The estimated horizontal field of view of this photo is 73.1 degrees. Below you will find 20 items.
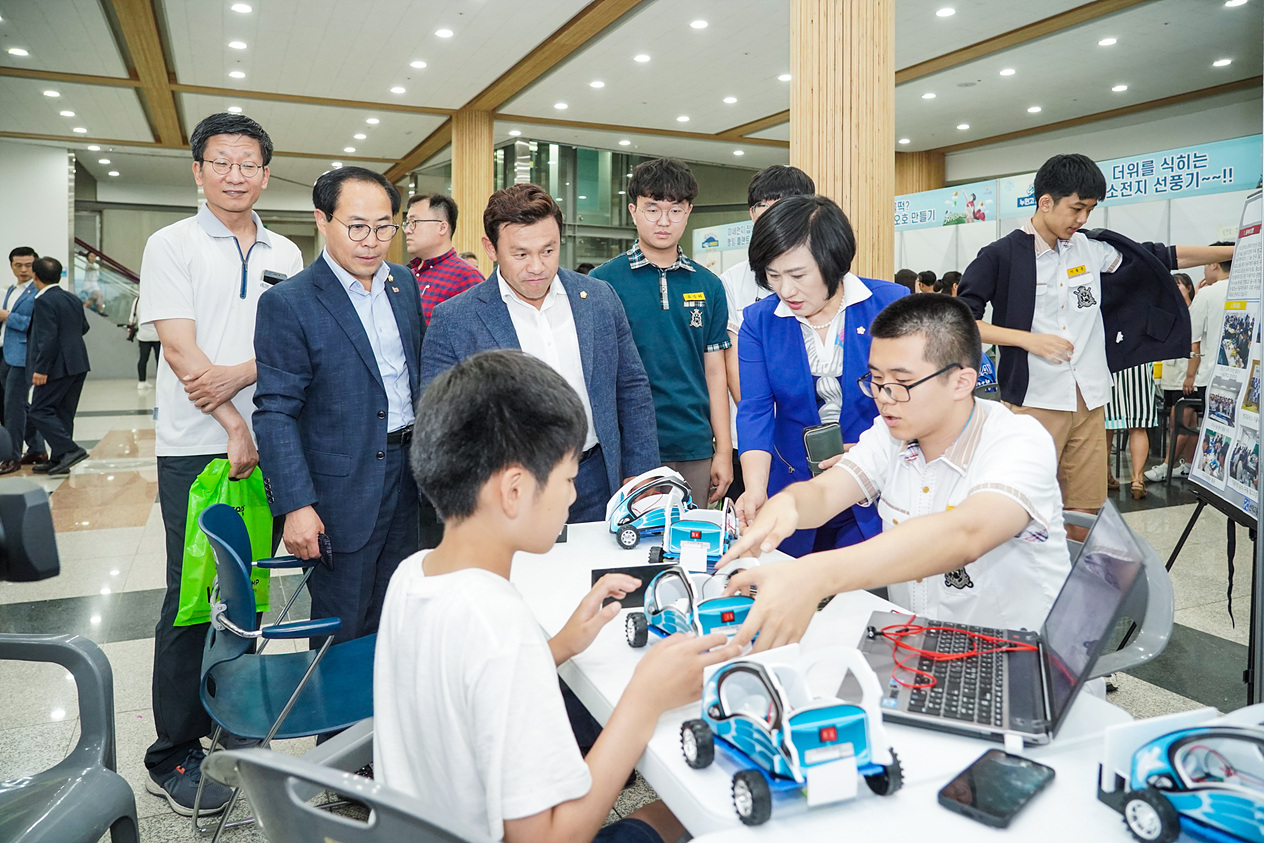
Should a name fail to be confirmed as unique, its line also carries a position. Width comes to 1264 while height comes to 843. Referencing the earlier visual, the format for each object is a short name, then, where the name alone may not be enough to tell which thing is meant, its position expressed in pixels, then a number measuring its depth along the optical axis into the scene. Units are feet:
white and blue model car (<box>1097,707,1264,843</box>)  2.51
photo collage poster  7.65
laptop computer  3.41
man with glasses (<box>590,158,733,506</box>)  9.49
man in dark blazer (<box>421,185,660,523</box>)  7.52
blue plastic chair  5.73
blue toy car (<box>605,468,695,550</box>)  6.44
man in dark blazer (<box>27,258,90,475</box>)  22.49
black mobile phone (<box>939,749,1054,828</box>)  2.91
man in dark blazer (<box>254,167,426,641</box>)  7.12
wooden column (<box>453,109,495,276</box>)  38.42
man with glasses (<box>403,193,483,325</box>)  12.03
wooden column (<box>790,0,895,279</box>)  12.11
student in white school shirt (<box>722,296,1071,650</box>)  4.64
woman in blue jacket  7.06
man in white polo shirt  7.52
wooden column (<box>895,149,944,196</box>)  47.70
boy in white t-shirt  3.07
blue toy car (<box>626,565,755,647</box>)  4.25
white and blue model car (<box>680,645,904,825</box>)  2.92
